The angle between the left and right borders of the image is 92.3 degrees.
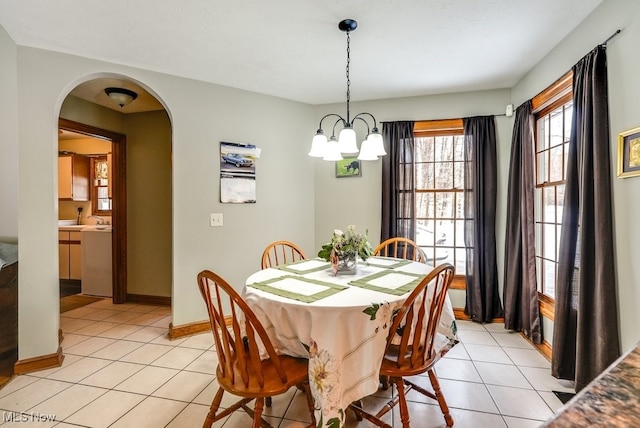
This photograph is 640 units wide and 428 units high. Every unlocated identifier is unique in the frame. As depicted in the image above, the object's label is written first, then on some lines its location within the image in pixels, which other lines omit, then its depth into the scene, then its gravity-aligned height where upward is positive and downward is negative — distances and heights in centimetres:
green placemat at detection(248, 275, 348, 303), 157 -44
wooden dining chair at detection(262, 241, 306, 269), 343 -53
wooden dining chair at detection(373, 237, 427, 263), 322 -46
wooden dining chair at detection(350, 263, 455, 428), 151 -70
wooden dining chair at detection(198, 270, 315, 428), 136 -78
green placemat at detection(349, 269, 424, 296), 170 -44
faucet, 520 -20
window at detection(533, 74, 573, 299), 247 +32
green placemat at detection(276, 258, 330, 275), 217 -43
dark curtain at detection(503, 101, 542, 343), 276 -28
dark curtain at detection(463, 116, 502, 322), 323 -11
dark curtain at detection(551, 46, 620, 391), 181 -25
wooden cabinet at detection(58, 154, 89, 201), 507 +55
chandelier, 204 +44
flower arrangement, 204 -26
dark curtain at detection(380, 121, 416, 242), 343 +27
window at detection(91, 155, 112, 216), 536 +40
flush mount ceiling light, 316 +120
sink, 414 -27
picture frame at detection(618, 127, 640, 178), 166 +31
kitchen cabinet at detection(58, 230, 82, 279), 480 -70
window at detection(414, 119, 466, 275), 345 +20
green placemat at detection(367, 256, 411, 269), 234 -43
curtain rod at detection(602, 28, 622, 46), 178 +102
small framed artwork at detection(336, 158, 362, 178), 362 +49
